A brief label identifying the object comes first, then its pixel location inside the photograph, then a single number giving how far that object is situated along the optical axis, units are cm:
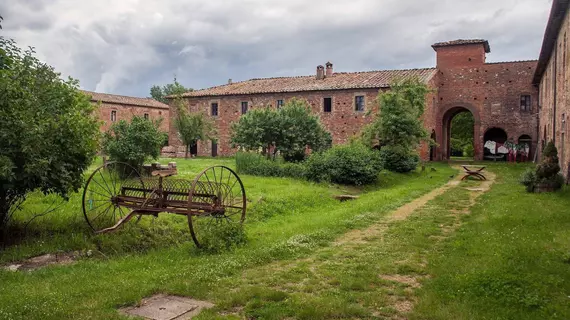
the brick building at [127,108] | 4762
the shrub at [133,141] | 1560
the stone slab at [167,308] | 483
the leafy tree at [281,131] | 2205
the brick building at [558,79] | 1530
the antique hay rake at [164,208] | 819
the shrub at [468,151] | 4928
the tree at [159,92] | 8031
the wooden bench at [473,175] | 2006
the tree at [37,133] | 737
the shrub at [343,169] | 1778
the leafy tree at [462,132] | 5062
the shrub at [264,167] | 1869
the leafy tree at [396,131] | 2212
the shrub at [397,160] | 2203
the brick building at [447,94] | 3269
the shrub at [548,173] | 1348
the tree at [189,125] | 3409
